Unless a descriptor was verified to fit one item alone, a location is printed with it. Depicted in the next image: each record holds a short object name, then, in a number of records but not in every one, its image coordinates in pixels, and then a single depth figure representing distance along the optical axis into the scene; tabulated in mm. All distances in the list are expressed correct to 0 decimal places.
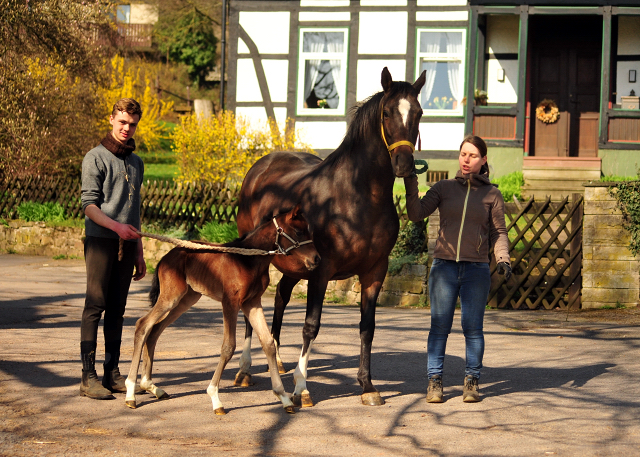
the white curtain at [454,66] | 22938
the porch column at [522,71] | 20922
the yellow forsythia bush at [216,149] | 19938
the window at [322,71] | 23656
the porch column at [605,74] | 20844
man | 6258
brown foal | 5918
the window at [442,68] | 22953
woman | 6395
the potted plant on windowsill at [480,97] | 21859
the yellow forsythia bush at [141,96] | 33281
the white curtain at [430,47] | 23141
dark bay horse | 6223
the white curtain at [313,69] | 23875
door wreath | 22484
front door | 22656
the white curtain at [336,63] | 23703
